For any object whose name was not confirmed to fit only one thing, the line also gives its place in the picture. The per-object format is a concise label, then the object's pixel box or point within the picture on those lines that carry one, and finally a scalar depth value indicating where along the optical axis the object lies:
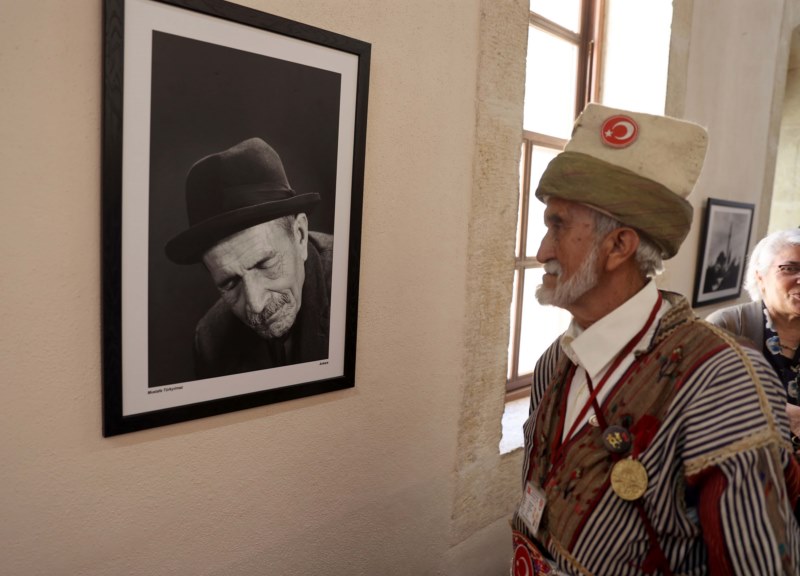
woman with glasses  2.25
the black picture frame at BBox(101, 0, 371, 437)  1.25
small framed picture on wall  3.75
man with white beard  0.98
